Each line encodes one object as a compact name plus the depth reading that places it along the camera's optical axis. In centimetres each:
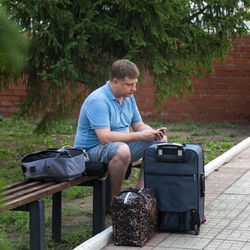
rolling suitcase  639
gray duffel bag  593
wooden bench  529
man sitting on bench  675
